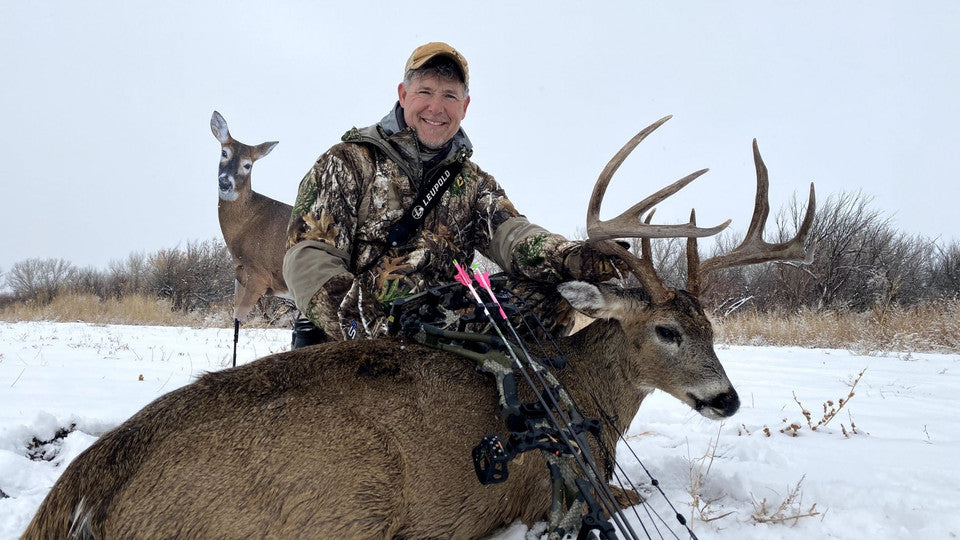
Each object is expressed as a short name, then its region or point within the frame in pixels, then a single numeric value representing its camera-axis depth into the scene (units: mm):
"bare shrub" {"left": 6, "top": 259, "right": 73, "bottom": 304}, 30109
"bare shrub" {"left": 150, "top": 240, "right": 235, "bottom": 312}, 22812
